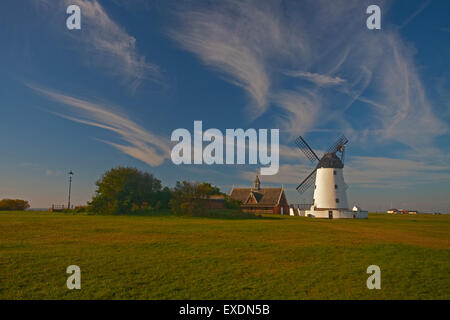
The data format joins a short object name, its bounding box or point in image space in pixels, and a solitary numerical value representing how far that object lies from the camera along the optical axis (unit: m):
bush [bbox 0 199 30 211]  57.75
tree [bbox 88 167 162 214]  46.56
